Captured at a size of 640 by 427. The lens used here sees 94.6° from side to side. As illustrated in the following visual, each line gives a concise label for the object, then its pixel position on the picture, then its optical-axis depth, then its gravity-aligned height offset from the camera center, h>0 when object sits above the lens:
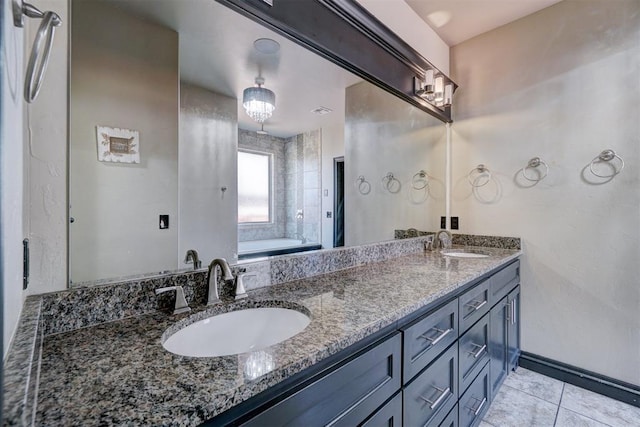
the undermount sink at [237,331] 0.85 -0.38
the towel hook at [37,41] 0.61 +0.36
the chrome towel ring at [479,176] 2.40 +0.30
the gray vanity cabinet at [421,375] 0.70 -0.53
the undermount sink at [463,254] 2.06 -0.31
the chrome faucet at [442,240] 2.46 -0.24
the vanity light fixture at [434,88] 2.15 +0.93
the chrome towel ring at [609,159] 1.83 +0.33
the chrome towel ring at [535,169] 2.12 +0.31
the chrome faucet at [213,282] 1.00 -0.24
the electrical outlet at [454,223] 2.59 -0.10
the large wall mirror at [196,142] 0.85 +0.27
